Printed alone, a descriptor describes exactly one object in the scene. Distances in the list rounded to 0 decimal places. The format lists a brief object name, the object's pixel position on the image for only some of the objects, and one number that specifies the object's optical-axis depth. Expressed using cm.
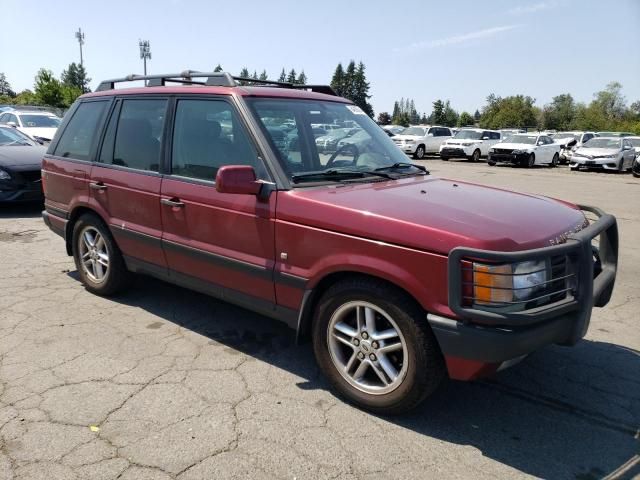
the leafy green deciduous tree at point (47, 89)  5616
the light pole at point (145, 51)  5956
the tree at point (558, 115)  8456
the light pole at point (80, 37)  6594
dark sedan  856
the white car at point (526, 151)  2381
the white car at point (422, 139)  2734
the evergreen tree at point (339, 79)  9519
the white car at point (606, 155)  2228
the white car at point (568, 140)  2778
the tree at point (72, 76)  9869
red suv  263
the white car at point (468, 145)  2652
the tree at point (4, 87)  11840
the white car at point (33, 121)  1583
